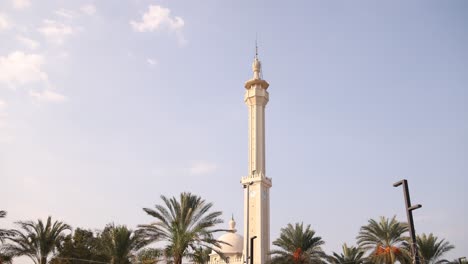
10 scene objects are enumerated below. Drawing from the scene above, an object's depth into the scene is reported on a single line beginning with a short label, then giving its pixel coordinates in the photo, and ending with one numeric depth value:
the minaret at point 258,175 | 46.94
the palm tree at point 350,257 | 35.16
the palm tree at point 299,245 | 31.92
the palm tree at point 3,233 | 26.09
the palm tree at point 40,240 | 29.66
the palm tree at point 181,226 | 26.70
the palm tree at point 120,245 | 28.06
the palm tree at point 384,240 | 33.78
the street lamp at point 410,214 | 13.98
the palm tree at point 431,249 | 35.84
